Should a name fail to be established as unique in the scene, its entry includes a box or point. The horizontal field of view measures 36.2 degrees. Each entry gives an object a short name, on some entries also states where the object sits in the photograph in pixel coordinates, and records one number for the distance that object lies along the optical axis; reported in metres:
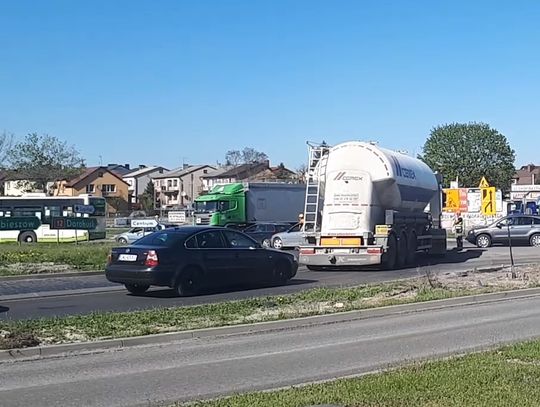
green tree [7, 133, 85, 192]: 92.62
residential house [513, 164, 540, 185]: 146.82
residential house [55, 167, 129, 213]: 123.98
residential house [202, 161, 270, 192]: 133.38
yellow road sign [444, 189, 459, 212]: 44.75
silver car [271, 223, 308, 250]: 38.84
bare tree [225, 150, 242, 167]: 137.62
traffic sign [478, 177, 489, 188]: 37.34
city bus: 48.19
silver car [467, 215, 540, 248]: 39.66
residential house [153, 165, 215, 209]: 146.25
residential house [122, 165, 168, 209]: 151.12
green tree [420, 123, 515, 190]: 93.81
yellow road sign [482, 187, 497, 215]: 34.19
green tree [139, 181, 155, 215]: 139.50
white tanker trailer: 25.45
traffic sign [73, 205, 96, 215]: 49.78
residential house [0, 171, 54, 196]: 91.06
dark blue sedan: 17.55
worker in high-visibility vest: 43.84
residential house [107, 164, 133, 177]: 173.62
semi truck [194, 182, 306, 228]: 50.88
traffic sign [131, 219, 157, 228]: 49.75
